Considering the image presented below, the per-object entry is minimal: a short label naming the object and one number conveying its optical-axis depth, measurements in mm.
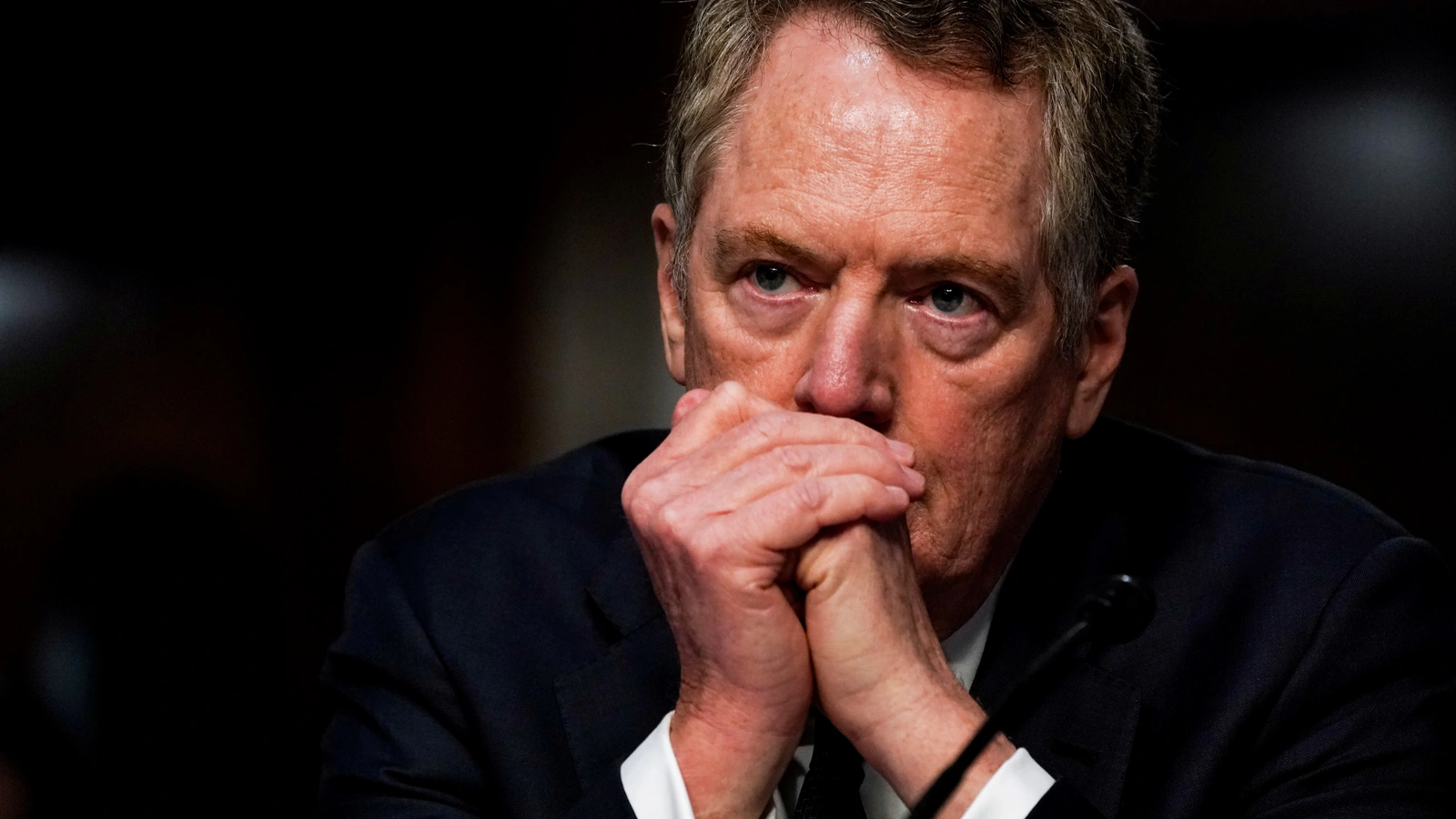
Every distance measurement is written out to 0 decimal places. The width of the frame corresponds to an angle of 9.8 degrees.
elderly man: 2882
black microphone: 2814
